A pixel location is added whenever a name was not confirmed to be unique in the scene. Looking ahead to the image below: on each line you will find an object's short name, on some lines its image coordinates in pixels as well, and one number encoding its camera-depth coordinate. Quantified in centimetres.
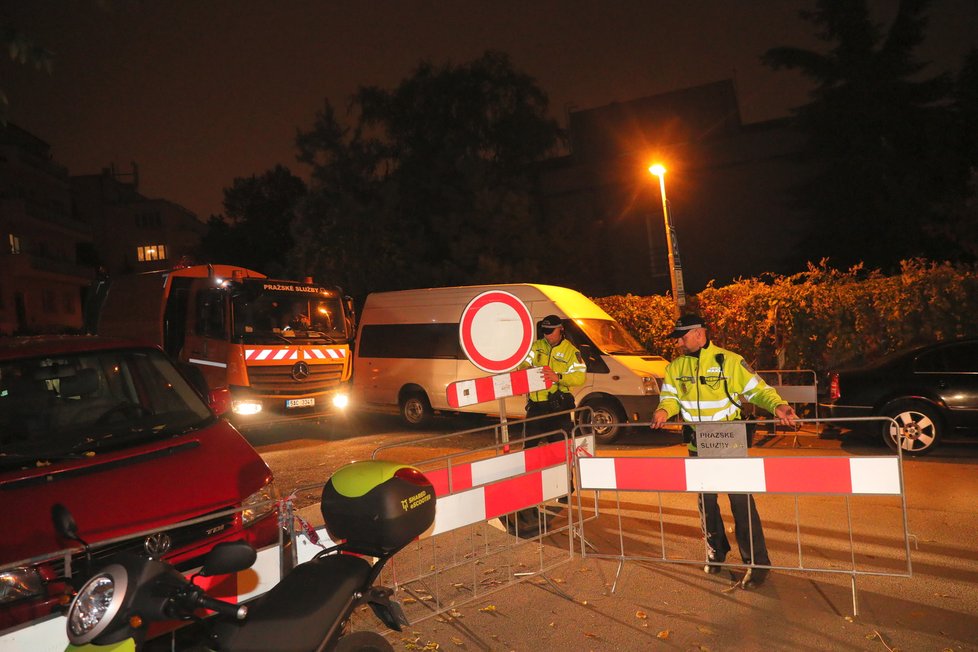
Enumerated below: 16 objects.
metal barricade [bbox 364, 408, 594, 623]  494
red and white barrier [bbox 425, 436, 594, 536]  488
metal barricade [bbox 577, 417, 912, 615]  480
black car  955
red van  357
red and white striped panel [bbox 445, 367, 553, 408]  626
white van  1182
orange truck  1281
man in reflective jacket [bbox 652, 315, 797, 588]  525
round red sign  632
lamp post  1535
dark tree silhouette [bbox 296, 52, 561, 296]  2527
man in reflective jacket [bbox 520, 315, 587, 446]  744
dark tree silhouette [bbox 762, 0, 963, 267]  2659
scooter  235
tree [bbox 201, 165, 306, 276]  5091
